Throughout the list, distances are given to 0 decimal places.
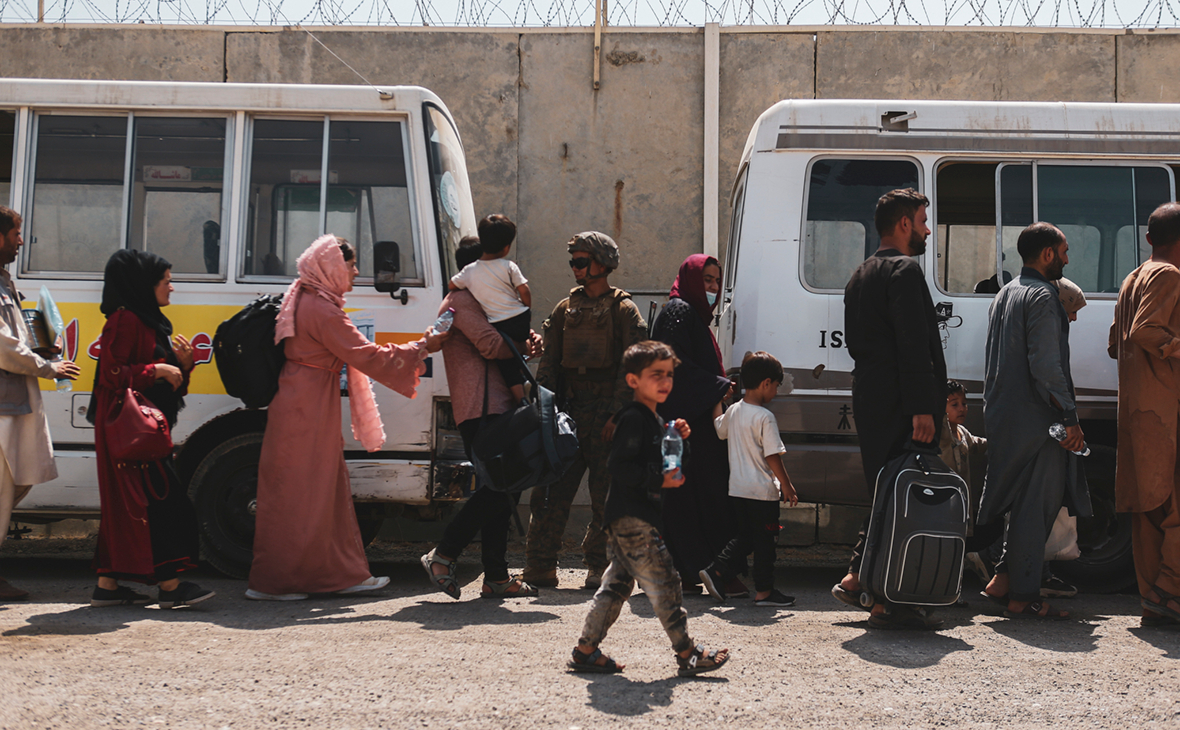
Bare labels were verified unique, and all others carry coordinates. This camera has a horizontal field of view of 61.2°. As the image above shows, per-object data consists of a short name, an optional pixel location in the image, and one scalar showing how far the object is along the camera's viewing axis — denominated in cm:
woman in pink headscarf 468
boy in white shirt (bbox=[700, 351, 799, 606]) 473
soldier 508
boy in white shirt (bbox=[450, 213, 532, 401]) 480
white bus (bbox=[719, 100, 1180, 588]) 526
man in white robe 463
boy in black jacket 331
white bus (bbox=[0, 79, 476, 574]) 530
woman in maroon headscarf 489
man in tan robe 431
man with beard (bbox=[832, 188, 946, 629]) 412
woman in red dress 449
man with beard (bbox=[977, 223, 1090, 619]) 443
